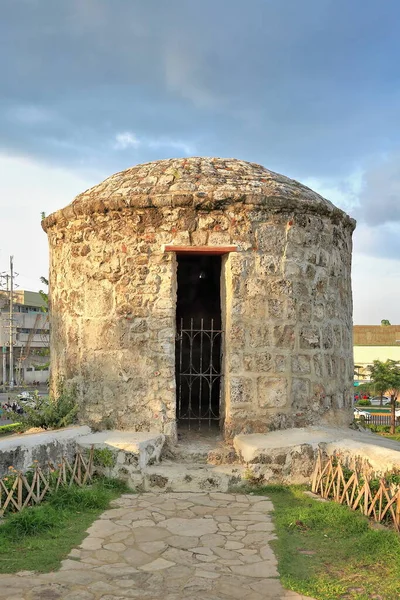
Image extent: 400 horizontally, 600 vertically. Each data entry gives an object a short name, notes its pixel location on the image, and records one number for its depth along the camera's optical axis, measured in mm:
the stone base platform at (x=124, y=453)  5969
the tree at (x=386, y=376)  29406
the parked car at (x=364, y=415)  27588
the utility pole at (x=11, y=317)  33906
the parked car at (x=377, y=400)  38744
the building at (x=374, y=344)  39688
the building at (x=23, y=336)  38875
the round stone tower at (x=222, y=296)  6742
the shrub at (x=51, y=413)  6848
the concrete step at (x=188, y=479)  5875
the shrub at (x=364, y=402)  36750
